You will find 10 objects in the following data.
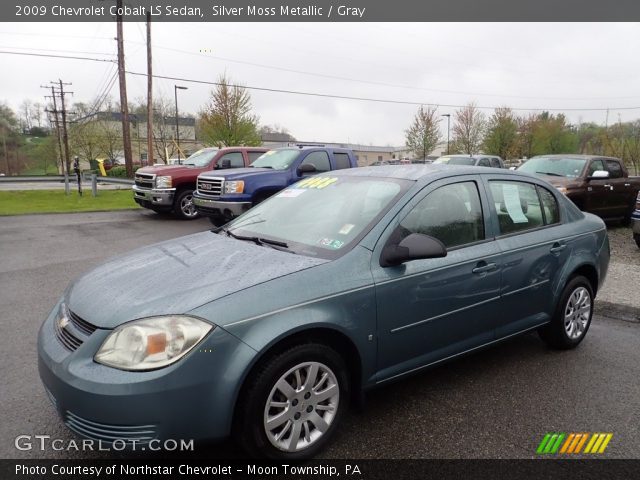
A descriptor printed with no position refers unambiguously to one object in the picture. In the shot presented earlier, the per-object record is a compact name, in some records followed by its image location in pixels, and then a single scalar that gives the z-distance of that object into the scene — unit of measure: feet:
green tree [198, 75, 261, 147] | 94.68
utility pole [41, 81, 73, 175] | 192.25
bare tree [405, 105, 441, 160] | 134.33
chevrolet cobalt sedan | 6.82
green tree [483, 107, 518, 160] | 125.90
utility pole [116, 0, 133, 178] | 66.23
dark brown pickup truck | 33.34
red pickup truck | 37.81
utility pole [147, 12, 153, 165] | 70.59
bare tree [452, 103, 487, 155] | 144.56
